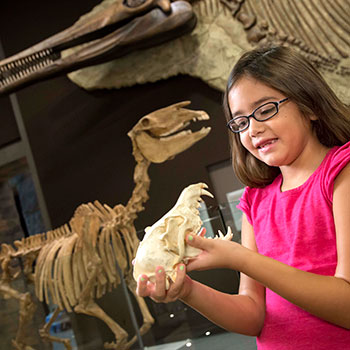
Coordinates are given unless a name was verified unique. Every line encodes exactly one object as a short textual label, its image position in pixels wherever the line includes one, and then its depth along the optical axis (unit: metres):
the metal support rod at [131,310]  2.35
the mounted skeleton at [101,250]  2.50
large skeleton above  2.66
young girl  0.82
